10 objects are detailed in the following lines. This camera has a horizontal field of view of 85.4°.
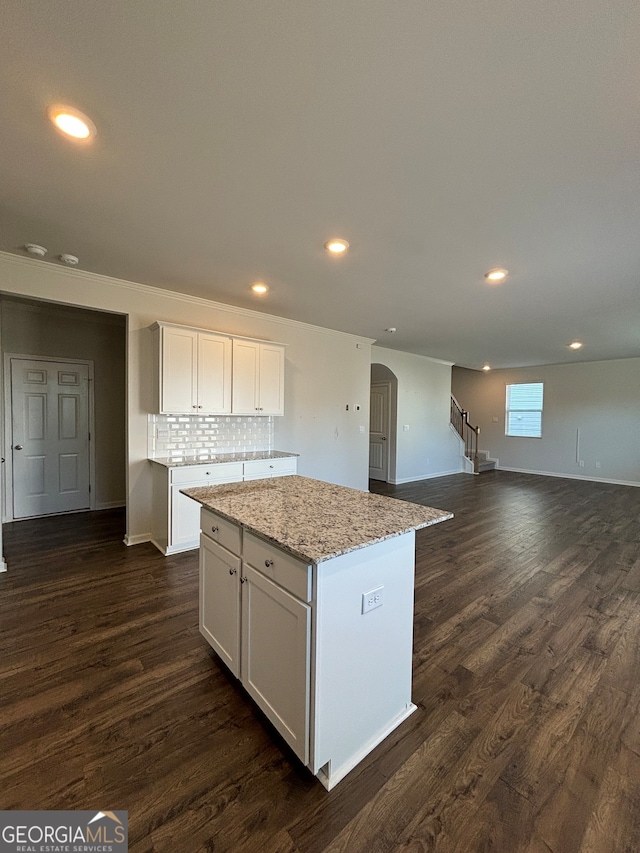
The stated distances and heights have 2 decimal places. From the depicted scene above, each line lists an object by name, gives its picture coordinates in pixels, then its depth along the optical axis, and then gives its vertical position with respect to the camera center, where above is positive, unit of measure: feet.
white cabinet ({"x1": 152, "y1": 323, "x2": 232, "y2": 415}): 11.84 +1.63
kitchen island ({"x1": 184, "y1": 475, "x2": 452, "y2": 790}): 4.26 -2.75
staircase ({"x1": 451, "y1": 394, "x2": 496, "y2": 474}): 30.50 -1.43
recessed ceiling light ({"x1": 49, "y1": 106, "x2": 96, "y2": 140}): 4.98 +4.35
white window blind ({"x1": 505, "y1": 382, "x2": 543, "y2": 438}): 29.30 +0.90
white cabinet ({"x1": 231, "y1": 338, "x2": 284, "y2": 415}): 13.62 +1.57
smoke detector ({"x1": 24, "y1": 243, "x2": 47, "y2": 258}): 9.11 +4.39
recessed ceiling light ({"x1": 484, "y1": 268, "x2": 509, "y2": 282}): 10.25 +4.35
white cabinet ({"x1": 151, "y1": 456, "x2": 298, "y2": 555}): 11.29 -2.91
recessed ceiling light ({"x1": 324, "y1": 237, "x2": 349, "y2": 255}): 8.68 +4.39
